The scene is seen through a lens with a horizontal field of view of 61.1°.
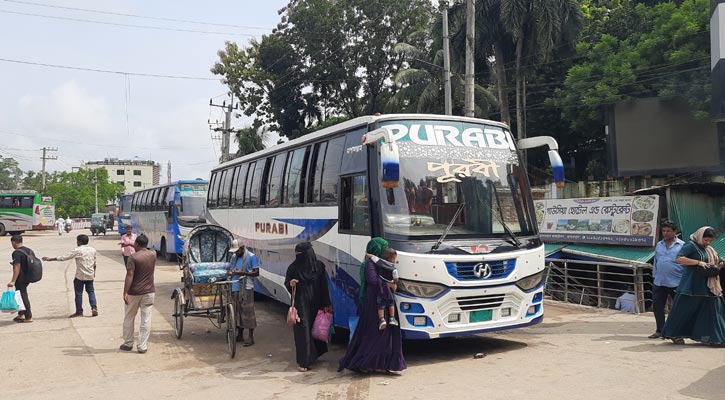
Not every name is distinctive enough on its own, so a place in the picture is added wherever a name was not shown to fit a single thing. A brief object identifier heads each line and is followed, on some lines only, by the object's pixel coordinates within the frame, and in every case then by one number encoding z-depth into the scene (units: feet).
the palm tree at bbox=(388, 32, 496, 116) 104.27
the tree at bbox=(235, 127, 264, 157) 139.95
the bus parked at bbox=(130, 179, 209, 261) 73.77
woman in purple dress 22.90
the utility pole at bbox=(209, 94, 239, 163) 131.44
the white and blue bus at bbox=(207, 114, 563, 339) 23.91
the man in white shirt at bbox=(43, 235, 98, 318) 37.68
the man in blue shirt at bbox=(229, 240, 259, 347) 29.89
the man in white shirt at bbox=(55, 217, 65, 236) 153.38
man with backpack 35.53
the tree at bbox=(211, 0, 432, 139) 132.98
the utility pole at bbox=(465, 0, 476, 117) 54.29
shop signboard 45.11
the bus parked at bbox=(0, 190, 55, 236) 152.15
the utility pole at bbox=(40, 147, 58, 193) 240.73
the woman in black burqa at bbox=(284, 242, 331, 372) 24.97
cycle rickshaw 28.63
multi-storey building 417.69
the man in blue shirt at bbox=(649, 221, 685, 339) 28.27
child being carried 22.81
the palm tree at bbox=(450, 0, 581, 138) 93.81
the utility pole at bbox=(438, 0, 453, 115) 61.60
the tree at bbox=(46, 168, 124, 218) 261.03
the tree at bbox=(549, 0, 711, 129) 81.51
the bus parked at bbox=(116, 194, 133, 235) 115.14
